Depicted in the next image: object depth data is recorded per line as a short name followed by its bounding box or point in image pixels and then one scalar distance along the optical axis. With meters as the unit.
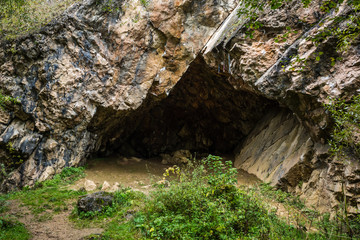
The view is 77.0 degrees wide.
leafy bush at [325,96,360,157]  4.34
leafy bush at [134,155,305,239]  4.12
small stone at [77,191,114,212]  6.01
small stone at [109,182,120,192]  8.34
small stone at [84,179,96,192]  8.38
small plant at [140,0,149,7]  10.29
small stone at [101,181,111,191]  8.38
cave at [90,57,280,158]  12.37
